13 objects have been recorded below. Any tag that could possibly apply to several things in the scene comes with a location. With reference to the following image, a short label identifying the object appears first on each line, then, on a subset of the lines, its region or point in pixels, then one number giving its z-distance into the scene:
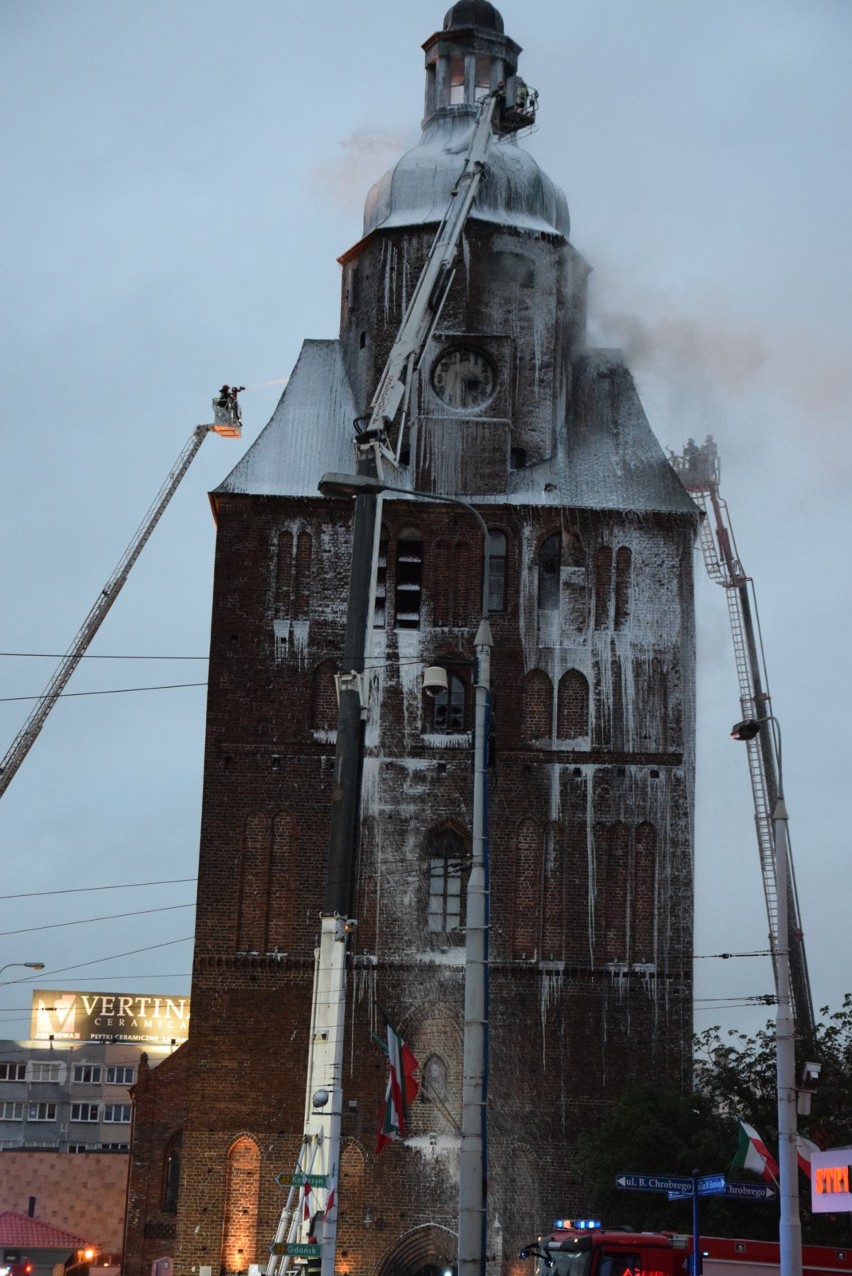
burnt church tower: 47.72
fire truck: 31.00
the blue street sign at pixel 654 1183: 30.91
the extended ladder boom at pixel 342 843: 32.69
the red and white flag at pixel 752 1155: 32.72
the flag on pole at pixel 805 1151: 30.69
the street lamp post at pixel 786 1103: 28.59
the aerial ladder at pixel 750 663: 61.41
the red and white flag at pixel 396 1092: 35.19
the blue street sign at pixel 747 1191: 30.50
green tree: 41.66
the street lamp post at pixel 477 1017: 26.59
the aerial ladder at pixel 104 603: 70.00
